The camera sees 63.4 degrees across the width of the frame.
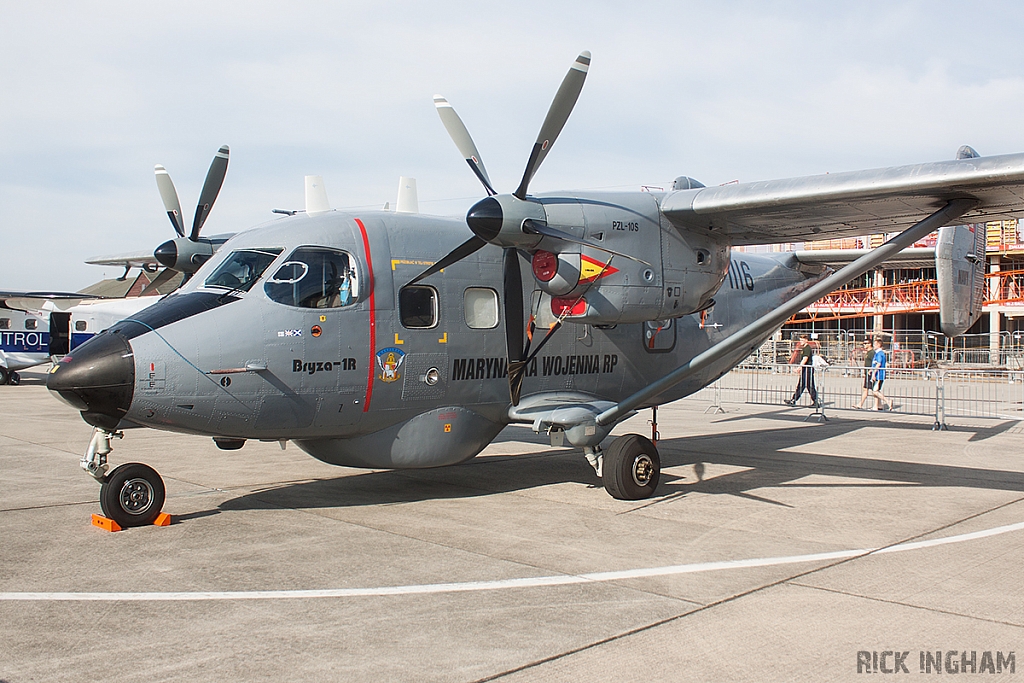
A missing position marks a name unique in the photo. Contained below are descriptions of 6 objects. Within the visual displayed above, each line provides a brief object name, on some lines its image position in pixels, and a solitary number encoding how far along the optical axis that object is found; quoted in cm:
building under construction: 4116
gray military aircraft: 788
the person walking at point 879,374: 2081
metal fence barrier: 2092
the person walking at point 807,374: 1981
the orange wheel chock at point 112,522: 780
